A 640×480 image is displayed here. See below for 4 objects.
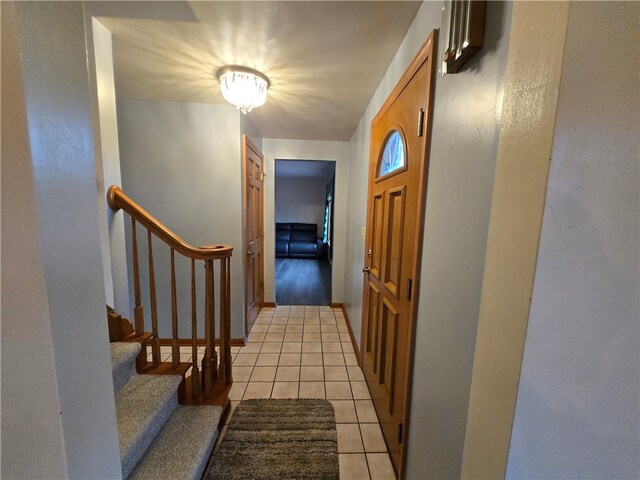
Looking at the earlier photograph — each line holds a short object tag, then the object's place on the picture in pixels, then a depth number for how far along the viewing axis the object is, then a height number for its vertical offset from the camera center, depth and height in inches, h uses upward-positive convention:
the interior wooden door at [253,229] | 99.2 -7.4
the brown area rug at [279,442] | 50.1 -53.7
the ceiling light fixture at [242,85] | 63.1 +34.6
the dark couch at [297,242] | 271.9 -31.5
